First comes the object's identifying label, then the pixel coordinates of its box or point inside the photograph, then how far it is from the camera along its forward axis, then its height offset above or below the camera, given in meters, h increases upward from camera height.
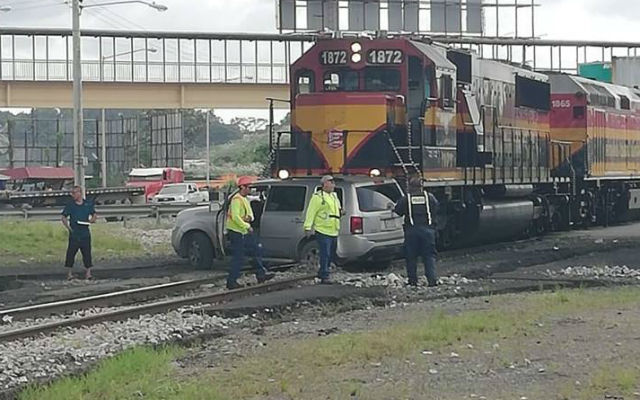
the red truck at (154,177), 81.00 +0.00
